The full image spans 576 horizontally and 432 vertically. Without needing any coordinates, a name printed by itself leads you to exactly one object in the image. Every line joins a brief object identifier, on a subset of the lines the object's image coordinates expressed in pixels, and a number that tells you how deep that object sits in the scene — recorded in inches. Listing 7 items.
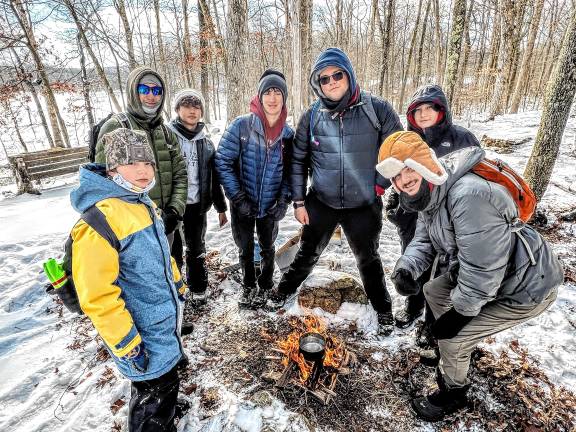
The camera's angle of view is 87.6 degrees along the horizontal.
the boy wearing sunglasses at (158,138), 104.3
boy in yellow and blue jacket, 62.7
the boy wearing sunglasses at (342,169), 103.3
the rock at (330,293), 133.3
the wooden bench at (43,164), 328.2
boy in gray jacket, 65.6
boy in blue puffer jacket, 113.0
